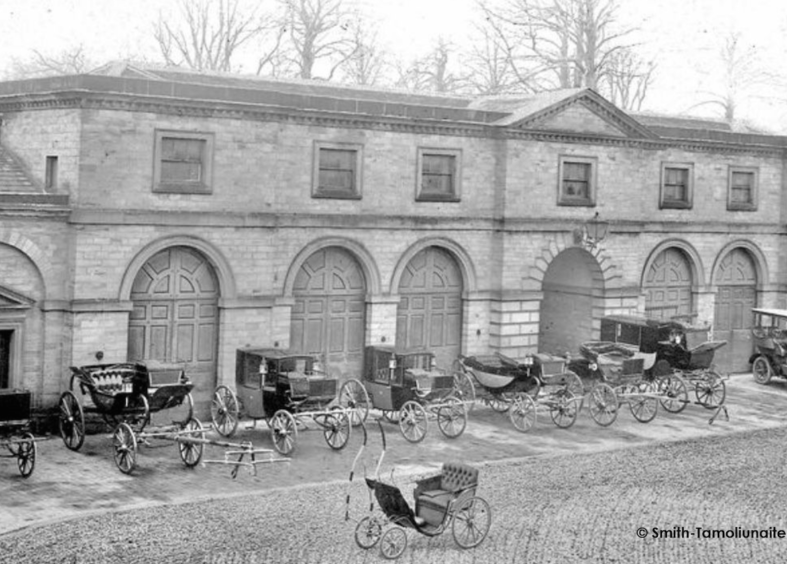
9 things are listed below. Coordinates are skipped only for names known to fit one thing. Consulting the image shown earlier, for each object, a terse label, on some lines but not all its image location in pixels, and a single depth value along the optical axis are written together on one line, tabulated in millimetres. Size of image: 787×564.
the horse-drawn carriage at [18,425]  20016
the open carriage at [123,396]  21859
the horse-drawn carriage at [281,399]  22844
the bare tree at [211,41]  55344
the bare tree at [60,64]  58156
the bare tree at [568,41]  50781
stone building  24266
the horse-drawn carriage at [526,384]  25984
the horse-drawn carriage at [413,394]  24375
